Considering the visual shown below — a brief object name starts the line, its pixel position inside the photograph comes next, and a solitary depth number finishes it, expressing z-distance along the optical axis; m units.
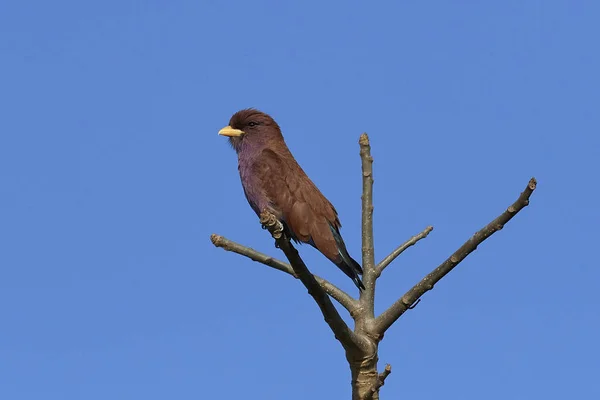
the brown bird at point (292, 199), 10.94
